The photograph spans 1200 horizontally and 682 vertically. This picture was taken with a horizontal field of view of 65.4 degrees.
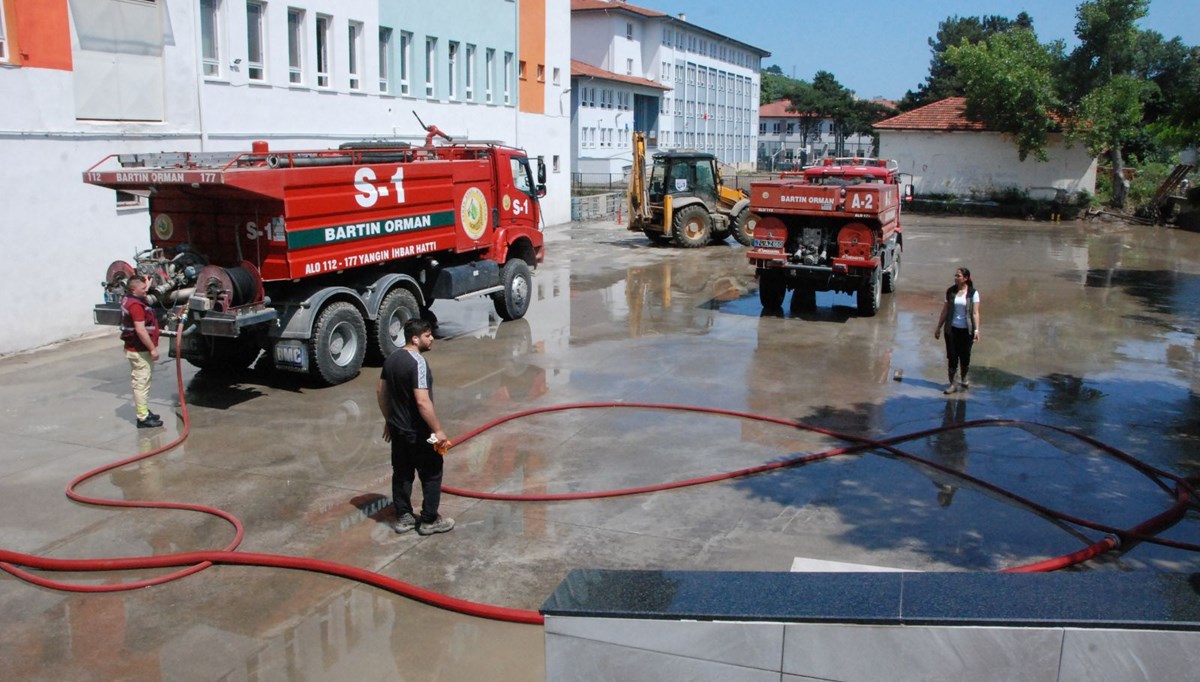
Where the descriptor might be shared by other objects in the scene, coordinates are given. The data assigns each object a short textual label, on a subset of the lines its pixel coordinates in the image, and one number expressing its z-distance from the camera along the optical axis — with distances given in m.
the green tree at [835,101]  83.94
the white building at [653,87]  51.69
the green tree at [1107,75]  34.00
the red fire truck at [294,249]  10.41
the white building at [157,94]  13.30
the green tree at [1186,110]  22.64
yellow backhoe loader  25.91
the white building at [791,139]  91.38
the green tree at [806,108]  84.25
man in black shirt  6.68
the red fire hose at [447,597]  6.02
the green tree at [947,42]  68.38
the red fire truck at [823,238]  15.38
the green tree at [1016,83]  35.41
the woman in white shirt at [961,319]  10.86
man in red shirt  9.41
